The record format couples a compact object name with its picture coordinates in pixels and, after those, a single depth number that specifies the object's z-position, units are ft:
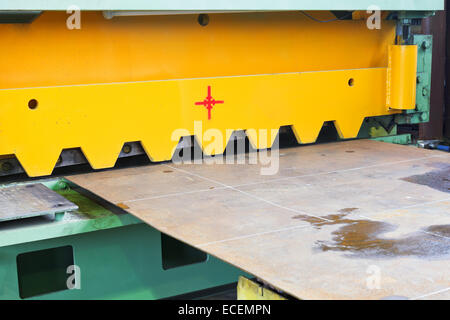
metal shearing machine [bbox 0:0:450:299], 13.11
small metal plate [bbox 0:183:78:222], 13.58
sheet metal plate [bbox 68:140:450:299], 12.21
